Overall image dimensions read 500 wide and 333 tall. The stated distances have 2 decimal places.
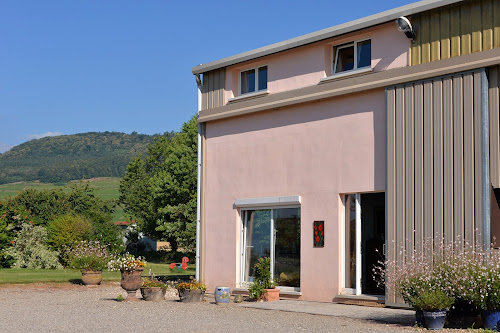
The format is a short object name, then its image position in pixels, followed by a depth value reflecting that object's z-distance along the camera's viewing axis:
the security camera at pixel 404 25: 12.48
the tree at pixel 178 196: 41.00
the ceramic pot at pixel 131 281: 15.03
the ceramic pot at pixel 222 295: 14.52
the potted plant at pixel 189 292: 14.78
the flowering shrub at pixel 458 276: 9.43
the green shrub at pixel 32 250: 29.75
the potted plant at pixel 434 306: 9.51
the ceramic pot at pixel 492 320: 9.45
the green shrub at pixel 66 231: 30.57
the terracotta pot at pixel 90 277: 20.01
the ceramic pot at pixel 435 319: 9.56
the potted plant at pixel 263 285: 14.77
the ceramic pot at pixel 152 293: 15.00
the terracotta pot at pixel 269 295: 14.74
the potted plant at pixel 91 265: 20.03
